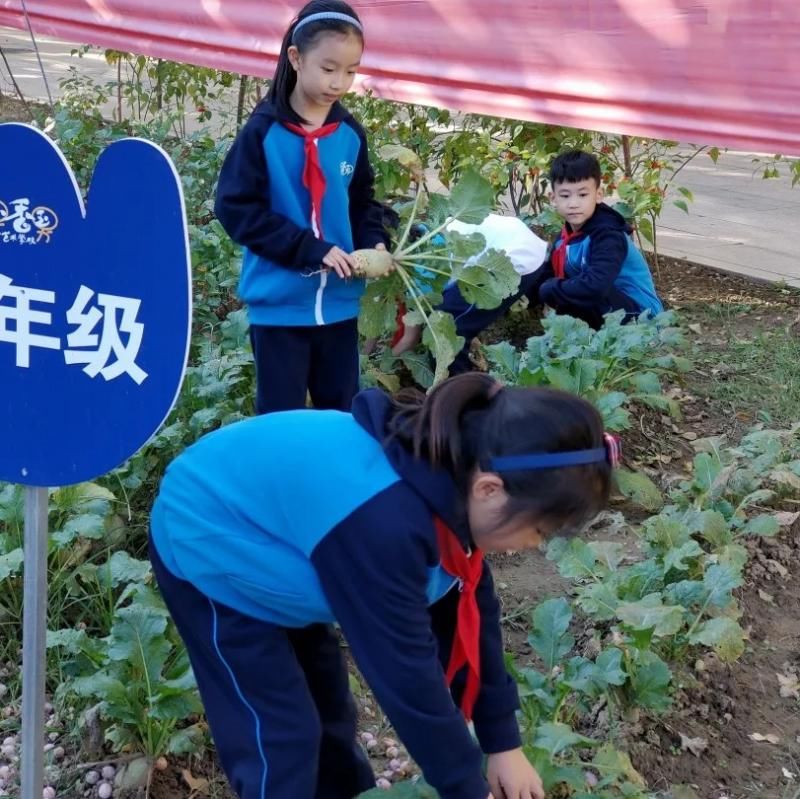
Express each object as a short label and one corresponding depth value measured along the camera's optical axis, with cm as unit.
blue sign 175
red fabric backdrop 316
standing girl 296
